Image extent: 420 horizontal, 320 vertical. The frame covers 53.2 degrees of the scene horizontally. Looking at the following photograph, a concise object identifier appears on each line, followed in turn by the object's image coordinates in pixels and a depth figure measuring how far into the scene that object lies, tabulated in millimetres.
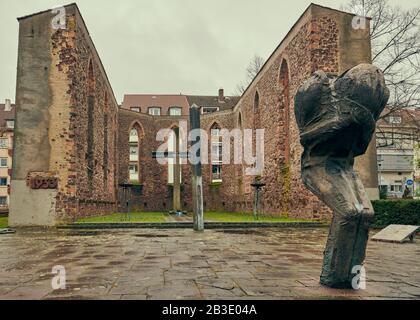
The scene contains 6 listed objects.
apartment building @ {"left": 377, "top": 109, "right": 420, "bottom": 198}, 50750
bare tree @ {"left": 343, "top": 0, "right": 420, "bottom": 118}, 18703
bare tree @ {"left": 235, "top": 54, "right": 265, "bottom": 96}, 37000
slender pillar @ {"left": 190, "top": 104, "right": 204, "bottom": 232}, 11406
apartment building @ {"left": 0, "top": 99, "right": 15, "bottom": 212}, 46250
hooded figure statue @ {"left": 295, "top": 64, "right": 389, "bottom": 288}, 3811
